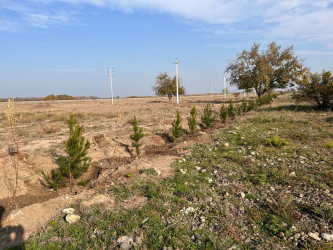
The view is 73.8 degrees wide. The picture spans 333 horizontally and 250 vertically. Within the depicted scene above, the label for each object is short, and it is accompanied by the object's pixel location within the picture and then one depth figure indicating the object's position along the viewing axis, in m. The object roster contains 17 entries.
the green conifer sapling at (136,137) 6.50
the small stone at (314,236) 2.66
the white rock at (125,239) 2.74
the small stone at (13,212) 3.29
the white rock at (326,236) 2.64
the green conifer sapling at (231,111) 14.91
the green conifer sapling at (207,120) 11.15
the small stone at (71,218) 3.23
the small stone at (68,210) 3.45
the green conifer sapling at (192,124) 9.17
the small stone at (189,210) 3.36
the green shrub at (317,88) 14.03
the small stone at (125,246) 2.64
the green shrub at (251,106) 20.04
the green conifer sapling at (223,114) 12.90
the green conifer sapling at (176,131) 8.27
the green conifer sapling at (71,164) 4.34
